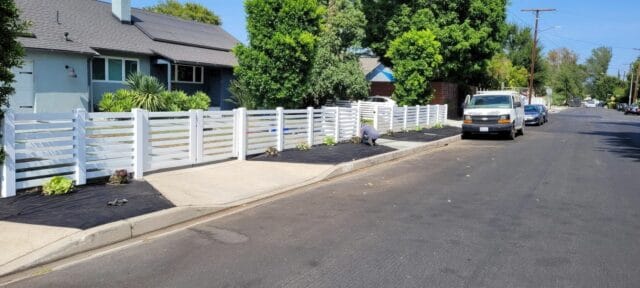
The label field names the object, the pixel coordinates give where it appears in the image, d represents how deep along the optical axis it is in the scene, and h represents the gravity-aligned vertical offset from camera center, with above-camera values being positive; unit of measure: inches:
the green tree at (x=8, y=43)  281.4 +22.9
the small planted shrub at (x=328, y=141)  623.4 -50.9
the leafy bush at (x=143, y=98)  777.6 -11.1
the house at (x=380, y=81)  1544.0 +47.5
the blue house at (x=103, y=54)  813.9 +60.0
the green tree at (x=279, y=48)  572.1 +49.3
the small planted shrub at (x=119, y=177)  350.6 -56.4
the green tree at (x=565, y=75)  4416.8 +234.8
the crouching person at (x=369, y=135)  652.1 -44.5
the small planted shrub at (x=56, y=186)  309.8 -55.8
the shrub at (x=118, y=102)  769.6 -17.0
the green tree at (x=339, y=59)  1082.7 +78.1
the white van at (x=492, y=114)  848.9 -19.8
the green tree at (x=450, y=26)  1242.0 +170.9
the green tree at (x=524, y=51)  2719.7 +252.4
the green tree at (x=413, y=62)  1013.8 +67.8
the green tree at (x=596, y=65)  6524.1 +472.0
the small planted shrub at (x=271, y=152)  522.3 -54.8
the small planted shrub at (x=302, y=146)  571.8 -53.3
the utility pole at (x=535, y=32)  1904.8 +250.3
